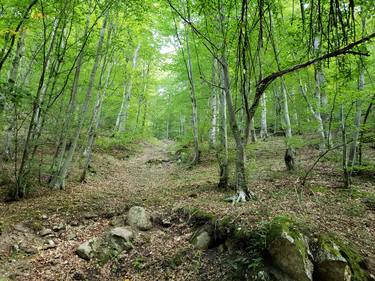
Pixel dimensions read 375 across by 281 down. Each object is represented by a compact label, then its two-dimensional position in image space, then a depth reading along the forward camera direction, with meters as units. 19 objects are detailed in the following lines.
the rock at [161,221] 5.53
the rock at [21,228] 4.94
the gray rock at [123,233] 4.87
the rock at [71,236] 5.06
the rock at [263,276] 3.29
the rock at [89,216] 5.88
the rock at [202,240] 4.40
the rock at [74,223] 5.53
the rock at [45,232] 5.04
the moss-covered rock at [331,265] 3.14
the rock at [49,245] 4.67
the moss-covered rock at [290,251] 3.22
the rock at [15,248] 4.39
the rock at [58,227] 5.25
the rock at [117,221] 5.55
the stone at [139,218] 5.40
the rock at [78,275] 3.94
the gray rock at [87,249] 4.38
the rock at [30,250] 4.44
